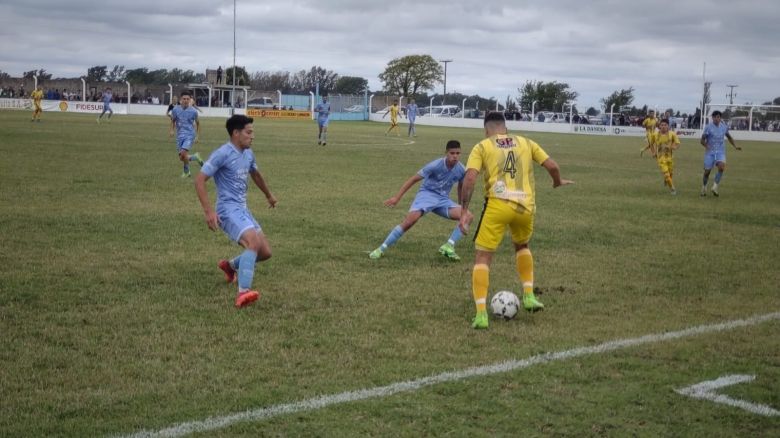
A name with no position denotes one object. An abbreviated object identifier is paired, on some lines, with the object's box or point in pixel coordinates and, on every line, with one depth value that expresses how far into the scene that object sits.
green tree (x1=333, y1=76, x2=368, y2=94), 116.59
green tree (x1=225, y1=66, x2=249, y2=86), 88.24
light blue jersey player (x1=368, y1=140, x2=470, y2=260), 11.09
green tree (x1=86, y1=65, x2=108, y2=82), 106.69
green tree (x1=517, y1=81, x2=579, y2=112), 85.25
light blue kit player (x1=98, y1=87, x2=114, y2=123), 48.74
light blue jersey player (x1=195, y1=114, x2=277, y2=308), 8.24
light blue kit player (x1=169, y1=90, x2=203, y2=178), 21.84
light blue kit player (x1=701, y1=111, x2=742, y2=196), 20.47
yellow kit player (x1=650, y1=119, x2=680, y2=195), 20.88
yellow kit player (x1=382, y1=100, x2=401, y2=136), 46.66
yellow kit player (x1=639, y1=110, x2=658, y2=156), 37.00
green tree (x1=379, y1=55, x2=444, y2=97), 113.50
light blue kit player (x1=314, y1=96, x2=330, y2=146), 34.44
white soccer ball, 7.81
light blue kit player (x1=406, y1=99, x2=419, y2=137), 46.82
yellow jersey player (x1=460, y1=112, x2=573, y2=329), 7.80
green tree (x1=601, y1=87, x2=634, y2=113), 81.50
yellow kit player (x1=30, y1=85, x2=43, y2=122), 43.34
